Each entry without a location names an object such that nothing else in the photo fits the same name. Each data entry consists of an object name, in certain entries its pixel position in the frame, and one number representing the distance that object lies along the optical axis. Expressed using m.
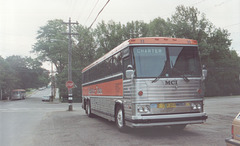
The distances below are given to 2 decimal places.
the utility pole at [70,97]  26.46
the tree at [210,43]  51.28
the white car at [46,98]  63.53
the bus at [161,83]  8.66
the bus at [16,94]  73.94
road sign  25.80
